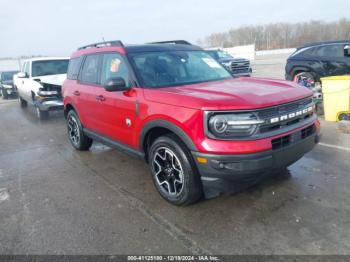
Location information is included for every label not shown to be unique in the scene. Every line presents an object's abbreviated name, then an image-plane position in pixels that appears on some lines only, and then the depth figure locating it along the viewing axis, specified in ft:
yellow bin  22.30
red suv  9.86
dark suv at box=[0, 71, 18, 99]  58.23
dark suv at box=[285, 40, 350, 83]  30.09
